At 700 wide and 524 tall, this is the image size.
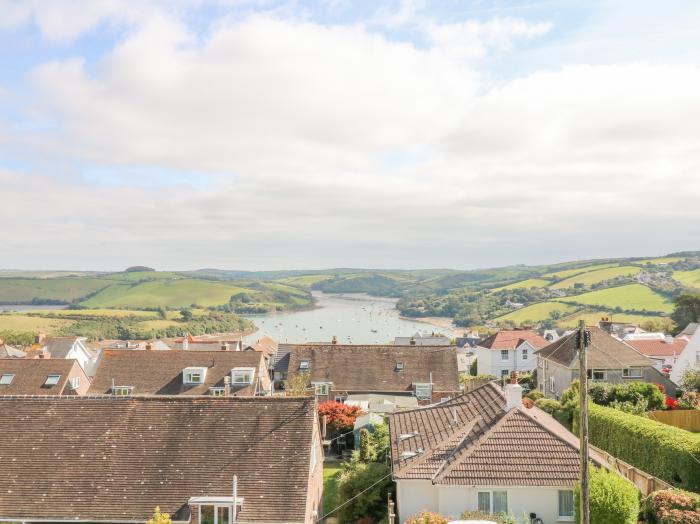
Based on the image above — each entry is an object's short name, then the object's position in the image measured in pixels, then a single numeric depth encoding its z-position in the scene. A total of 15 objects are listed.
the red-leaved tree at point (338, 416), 41.94
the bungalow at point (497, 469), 21.31
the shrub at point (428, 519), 18.47
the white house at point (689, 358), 53.56
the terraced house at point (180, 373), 50.53
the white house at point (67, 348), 81.88
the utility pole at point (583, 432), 14.22
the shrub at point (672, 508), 19.44
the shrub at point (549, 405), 39.94
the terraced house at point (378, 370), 54.31
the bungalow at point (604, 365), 51.20
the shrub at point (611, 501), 18.42
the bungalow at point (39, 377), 50.19
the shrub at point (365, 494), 24.95
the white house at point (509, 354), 76.44
